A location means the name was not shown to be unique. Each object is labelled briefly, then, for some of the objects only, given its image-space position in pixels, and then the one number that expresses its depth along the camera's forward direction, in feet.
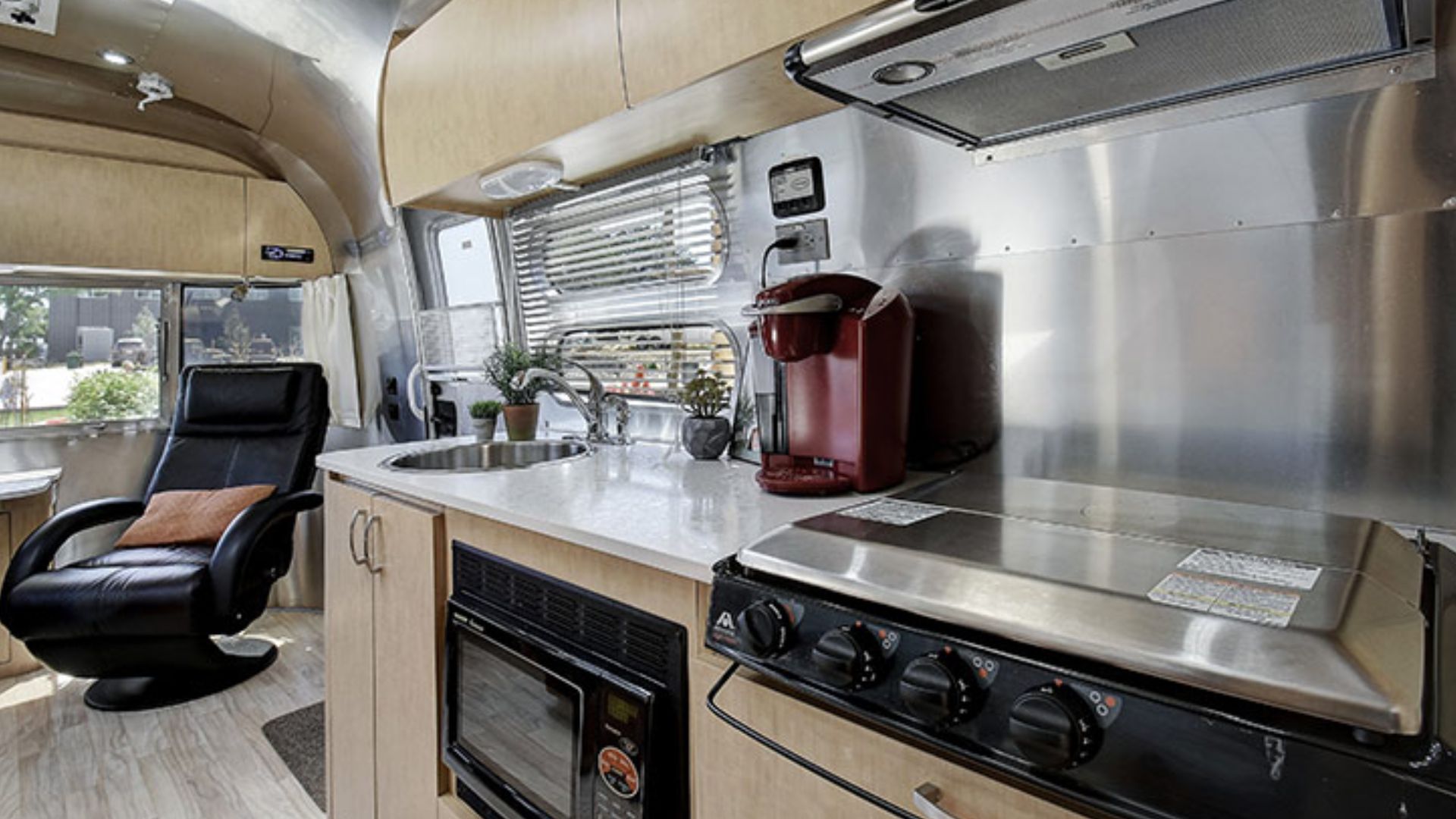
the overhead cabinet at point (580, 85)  3.91
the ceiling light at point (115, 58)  8.06
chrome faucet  6.48
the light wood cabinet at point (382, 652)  4.64
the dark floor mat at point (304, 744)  6.75
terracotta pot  6.89
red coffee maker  3.87
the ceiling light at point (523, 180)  5.71
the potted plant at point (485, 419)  7.05
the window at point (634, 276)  5.85
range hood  2.65
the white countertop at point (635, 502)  3.18
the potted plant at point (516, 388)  6.91
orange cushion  8.75
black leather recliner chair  7.30
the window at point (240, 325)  11.65
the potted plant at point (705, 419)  5.38
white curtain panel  11.34
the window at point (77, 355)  10.22
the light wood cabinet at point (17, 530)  8.87
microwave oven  3.19
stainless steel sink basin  6.69
